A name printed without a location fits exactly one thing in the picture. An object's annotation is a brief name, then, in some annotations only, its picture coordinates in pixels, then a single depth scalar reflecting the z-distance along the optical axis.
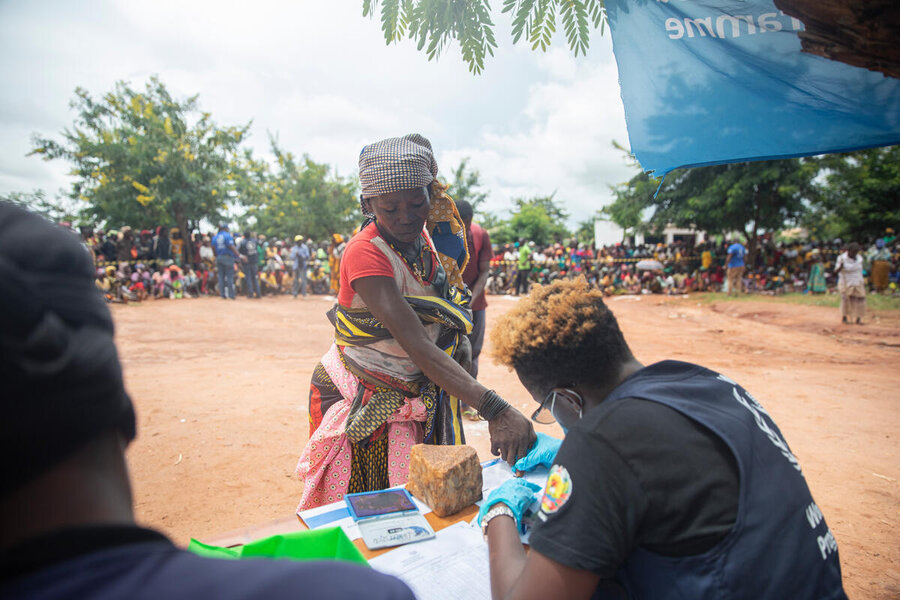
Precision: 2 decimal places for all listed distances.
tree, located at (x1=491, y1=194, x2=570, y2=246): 31.17
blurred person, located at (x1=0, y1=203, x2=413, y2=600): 0.47
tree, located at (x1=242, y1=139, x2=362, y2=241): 27.00
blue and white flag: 1.90
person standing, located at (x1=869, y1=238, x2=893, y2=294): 17.11
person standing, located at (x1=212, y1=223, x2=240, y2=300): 13.48
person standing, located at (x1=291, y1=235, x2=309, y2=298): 15.69
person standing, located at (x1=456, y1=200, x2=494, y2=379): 4.88
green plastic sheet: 1.19
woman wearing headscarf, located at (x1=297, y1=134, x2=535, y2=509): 1.98
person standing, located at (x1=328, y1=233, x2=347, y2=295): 13.95
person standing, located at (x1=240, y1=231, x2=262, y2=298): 14.77
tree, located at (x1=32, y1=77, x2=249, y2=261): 17.86
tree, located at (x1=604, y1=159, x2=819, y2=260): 17.34
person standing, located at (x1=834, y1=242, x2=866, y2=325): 10.14
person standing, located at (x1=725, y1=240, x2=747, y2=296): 16.70
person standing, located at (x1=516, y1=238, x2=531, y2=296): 18.03
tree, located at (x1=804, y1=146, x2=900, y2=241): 20.94
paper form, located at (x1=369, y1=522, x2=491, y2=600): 1.45
